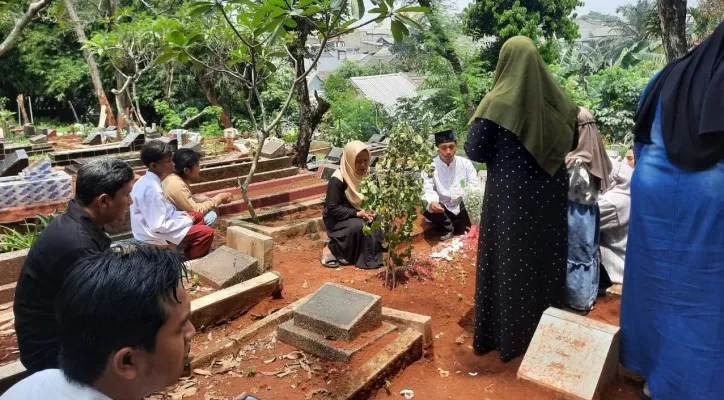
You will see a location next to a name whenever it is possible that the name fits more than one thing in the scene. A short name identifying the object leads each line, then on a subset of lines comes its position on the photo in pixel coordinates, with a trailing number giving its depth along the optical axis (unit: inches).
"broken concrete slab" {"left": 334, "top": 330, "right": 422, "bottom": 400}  117.9
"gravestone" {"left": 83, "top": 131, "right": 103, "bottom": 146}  537.3
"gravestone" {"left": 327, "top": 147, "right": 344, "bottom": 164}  417.4
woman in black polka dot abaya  121.2
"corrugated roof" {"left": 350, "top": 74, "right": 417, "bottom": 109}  1028.6
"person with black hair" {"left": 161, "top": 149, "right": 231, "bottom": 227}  204.5
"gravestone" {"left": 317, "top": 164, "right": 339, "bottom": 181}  348.8
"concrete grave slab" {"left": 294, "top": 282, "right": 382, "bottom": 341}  136.1
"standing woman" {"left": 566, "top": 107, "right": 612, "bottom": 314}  146.9
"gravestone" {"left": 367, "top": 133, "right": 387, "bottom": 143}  517.3
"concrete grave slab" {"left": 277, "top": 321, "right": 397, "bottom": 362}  131.6
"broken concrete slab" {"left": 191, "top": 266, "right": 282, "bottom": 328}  155.3
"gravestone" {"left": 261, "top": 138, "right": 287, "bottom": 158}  370.3
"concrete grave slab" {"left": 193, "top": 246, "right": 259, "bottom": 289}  175.6
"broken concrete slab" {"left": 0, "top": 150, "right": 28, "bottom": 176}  302.5
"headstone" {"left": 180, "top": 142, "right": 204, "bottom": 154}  399.1
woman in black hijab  98.5
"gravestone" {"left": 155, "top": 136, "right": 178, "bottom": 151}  393.9
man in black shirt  97.7
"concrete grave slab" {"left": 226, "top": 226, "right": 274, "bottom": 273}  196.9
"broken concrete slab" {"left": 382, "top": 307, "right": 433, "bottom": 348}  142.6
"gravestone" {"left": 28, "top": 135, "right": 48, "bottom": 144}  534.3
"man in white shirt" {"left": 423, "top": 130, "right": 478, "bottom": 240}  235.3
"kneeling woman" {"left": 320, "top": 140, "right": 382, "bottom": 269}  209.9
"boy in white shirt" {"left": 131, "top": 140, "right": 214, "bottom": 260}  184.1
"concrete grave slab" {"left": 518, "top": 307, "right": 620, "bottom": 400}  112.5
